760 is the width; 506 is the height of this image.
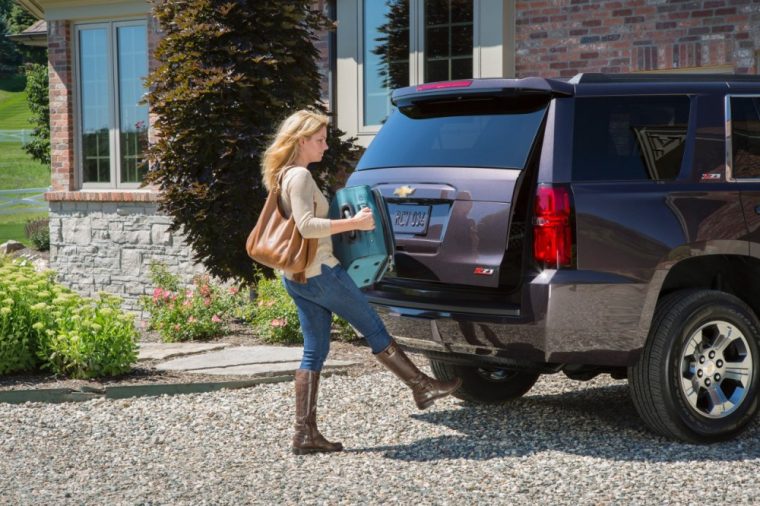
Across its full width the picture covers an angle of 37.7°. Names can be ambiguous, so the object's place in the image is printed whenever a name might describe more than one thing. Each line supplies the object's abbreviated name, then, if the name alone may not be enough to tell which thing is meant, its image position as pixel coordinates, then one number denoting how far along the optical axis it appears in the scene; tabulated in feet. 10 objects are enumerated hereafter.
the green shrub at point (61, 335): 25.08
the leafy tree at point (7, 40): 174.59
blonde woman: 17.65
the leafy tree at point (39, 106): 82.64
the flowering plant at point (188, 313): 33.04
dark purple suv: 17.47
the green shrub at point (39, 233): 73.96
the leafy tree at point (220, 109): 33.76
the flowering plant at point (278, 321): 30.96
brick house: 35.09
